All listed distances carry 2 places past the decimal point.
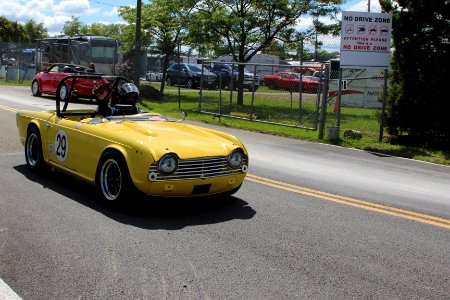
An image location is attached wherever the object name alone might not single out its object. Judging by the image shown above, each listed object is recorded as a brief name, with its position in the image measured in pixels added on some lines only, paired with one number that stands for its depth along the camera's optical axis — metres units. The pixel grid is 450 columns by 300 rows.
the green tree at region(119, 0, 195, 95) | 23.54
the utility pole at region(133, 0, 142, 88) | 21.31
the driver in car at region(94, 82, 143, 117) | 7.15
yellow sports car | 5.54
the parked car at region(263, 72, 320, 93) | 17.83
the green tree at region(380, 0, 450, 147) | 12.66
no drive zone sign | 14.16
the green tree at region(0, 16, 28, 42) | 74.69
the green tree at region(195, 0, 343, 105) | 20.81
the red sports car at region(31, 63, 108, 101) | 20.85
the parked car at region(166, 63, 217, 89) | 34.69
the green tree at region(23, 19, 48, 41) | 94.06
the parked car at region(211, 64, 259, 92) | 22.17
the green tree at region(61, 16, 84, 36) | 77.62
